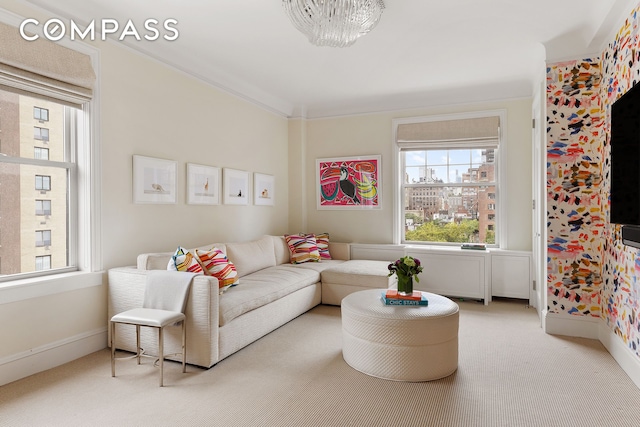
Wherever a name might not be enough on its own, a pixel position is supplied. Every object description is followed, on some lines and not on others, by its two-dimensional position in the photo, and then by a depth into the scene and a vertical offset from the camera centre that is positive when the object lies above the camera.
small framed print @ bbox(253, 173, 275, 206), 5.09 +0.35
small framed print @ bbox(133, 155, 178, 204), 3.42 +0.32
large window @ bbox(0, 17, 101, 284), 2.62 +0.41
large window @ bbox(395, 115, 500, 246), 5.01 +0.47
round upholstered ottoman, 2.56 -0.88
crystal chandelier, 2.52 +1.35
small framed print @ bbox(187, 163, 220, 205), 4.02 +0.33
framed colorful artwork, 5.50 +0.47
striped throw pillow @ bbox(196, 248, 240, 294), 3.28 -0.46
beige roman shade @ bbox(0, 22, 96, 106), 2.50 +1.04
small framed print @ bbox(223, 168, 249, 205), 4.54 +0.34
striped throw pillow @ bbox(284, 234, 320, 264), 5.00 -0.47
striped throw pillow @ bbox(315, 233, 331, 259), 5.26 -0.44
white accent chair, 2.54 -0.68
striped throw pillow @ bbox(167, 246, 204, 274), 3.03 -0.39
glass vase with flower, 2.96 -0.46
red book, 2.88 -0.63
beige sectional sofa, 2.76 -0.73
